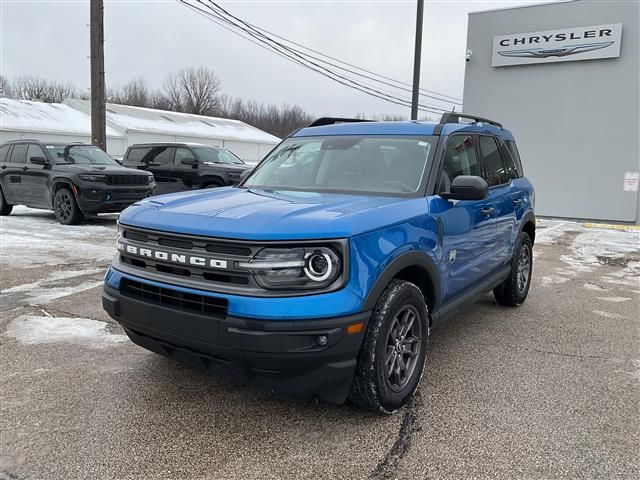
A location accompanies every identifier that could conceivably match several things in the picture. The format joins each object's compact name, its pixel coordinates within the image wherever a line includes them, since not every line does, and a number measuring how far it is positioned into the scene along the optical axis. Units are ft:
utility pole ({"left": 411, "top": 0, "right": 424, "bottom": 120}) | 49.60
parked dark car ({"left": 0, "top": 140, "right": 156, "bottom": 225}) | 35.42
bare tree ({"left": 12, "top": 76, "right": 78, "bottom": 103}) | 247.29
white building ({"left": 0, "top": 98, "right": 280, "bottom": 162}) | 113.09
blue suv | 8.94
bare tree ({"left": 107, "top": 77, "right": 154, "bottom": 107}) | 256.32
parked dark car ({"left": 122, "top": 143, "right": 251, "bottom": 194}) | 41.09
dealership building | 49.75
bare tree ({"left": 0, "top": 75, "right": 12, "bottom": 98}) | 241.12
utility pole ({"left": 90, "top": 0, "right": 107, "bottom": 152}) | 44.86
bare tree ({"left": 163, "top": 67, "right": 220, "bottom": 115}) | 271.69
